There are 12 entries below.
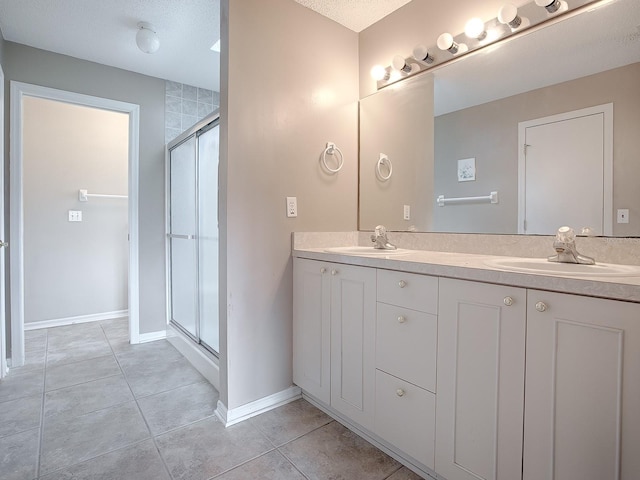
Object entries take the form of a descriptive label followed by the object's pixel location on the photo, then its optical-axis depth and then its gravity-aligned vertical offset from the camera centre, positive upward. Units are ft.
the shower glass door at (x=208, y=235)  7.45 -0.05
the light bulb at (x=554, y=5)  4.57 +3.12
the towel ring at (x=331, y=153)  6.81 +1.61
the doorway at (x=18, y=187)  7.93 +1.03
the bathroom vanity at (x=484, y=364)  2.84 -1.38
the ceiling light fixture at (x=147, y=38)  7.25 +4.18
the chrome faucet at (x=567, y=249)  4.12 -0.17
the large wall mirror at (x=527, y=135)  4.20 +1.52
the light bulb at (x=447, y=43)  5.60 +3.17
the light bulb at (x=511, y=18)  4.85 +3.14
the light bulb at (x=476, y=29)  5.27 +3.22
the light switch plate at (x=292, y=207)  6.29 +0.50
